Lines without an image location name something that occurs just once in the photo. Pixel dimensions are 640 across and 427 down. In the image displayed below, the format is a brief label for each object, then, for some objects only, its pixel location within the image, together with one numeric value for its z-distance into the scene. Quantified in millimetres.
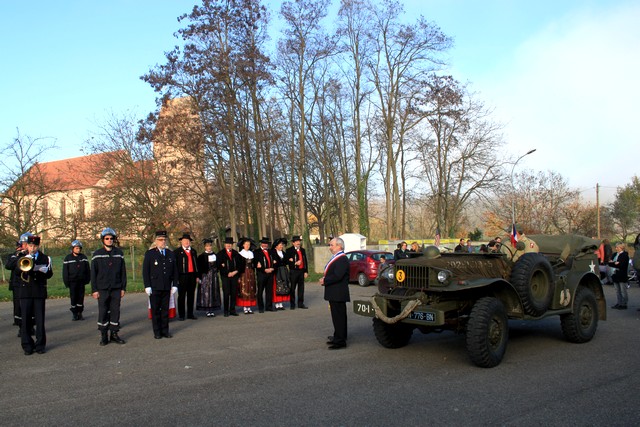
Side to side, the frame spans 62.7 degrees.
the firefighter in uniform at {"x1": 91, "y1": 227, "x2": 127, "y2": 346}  9156
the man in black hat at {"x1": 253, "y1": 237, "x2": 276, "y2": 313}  13172
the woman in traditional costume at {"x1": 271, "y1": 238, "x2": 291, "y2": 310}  13570
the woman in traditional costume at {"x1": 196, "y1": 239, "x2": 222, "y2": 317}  12734
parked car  21011
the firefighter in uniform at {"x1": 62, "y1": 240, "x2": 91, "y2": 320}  12164
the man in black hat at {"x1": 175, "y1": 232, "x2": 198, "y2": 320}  12148
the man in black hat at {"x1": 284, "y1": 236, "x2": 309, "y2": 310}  13898
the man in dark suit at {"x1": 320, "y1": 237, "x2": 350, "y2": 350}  8414
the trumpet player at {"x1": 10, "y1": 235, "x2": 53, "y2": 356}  8388
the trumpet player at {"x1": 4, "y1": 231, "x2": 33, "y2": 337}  8884
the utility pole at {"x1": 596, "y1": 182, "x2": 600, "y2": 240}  46906
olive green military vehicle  7184
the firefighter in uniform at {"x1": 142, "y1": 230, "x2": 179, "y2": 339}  9727
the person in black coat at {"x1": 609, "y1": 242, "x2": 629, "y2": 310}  12578
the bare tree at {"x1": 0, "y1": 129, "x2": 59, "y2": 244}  22281
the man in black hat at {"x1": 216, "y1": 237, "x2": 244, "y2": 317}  12617
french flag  9205
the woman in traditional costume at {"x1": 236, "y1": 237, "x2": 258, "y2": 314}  12977
